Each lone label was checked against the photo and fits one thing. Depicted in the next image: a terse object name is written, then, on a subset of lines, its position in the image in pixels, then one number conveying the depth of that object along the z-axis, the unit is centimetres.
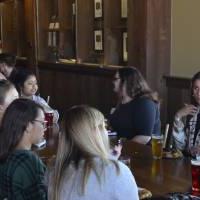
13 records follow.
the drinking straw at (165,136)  414
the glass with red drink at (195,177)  306
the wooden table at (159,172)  313
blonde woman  253
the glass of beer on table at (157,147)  393
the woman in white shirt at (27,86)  654
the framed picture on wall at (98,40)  951
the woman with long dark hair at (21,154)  291
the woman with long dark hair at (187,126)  457
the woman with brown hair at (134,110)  533
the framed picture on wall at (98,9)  943
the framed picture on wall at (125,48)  878
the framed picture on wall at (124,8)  876
